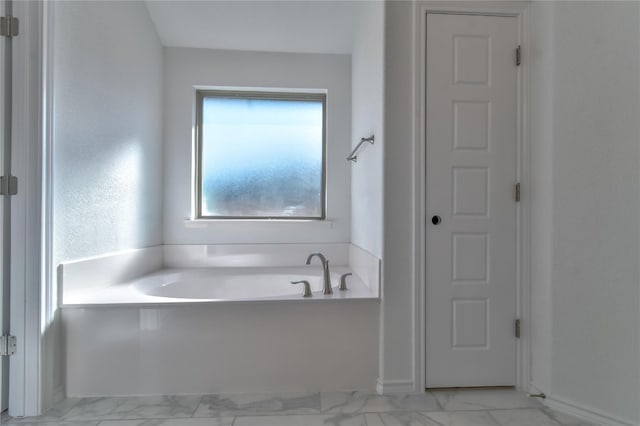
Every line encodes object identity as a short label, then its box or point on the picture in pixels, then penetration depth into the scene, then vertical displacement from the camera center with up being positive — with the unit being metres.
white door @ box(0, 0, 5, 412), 1.47 -0.17
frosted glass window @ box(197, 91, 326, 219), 2.71 +0.44
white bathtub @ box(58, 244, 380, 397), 1.62 -0.67
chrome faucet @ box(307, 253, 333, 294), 1.77 -0.39
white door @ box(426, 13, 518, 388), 1.73 +0.05
